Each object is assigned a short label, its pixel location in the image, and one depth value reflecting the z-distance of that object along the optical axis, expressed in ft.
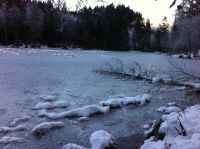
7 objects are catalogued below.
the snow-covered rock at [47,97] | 22.64
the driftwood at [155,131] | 11.94
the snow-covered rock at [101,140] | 12.36
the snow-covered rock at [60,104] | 20.56
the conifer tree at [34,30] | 111.08
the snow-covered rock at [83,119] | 17.26
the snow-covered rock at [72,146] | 11.81
